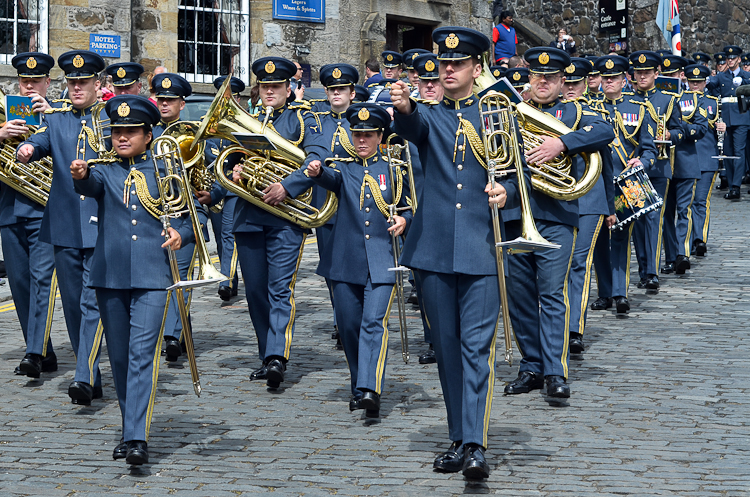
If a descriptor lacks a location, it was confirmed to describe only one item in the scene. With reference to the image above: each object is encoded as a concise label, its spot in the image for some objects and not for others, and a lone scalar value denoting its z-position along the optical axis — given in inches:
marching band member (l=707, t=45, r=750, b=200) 781.3
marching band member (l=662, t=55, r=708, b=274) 507.5
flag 851.4
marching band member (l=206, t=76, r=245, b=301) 457.7
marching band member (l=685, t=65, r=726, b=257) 553.2
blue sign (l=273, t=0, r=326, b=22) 818.8
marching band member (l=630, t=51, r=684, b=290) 460.4
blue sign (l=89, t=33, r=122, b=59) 722.8
